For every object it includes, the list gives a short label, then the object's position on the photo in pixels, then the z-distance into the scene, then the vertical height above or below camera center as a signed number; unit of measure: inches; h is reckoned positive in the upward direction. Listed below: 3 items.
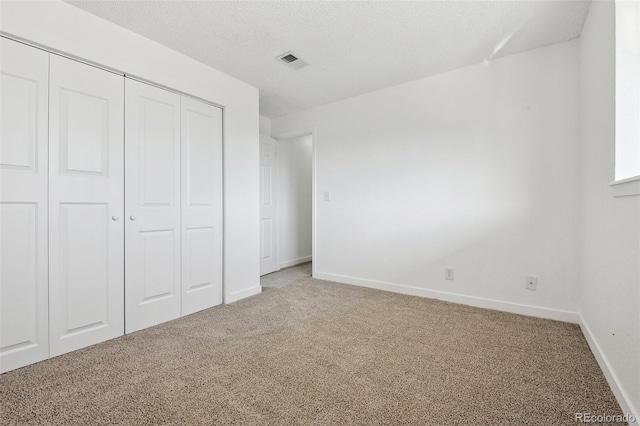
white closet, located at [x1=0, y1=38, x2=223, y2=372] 65.1 +0.9
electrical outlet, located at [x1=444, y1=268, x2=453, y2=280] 111.5 -24.8
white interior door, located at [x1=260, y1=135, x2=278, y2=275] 158.6 +1.0
